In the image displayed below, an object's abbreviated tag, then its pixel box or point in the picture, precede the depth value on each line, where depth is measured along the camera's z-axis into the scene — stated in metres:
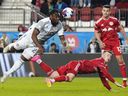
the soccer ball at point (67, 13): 28.36
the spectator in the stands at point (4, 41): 27.28
